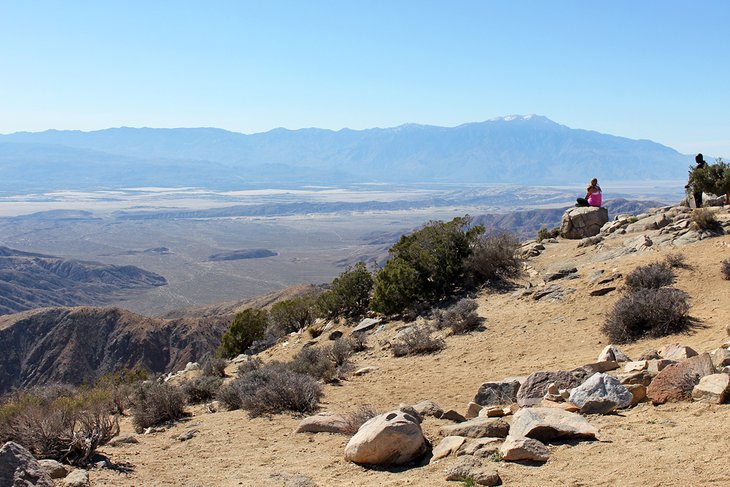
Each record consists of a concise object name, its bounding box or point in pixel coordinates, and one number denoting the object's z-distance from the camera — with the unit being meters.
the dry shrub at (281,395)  10.88
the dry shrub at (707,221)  18.31
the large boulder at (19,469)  6.07
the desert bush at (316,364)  13.82
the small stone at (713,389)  7.12
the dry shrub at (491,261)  19.39
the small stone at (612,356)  10.12
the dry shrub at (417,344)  14.97
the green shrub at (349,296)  22.17
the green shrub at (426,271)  19.52
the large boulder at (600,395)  7.69
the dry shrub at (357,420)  8.67
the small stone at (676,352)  9.13
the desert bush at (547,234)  25.40
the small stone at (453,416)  8.74
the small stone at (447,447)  7.14
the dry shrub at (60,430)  7.86
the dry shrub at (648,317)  11.92
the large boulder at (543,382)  8.75
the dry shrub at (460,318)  15.91
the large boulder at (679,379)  7.64
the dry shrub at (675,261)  15.12
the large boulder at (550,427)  6.79
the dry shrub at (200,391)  13.39
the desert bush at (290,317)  25.14
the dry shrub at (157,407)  11.14
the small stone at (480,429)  7.37
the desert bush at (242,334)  24.95
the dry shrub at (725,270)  13.85
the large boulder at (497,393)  9.31
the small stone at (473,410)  8.89
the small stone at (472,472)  6.07
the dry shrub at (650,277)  14.27
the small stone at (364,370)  14.16
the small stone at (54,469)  7.12
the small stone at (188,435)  9.84
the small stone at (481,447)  6.77
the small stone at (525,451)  6.41
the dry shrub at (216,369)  18.08
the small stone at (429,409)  9.01
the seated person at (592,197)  24.67
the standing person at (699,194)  22.52
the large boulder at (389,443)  7.21
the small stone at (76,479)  6.93
